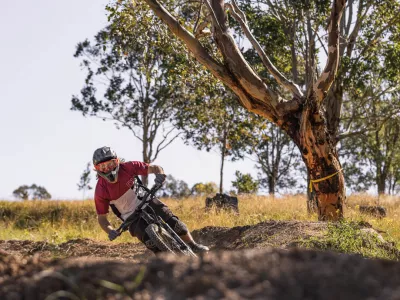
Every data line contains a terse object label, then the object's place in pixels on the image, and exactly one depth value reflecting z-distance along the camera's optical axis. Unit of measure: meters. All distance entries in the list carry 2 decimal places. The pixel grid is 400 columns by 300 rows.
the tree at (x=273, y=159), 41.31
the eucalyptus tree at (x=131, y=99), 34.91
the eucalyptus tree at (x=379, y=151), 41.59
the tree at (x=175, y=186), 53.03
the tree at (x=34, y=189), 53.72
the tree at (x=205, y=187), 44.38
